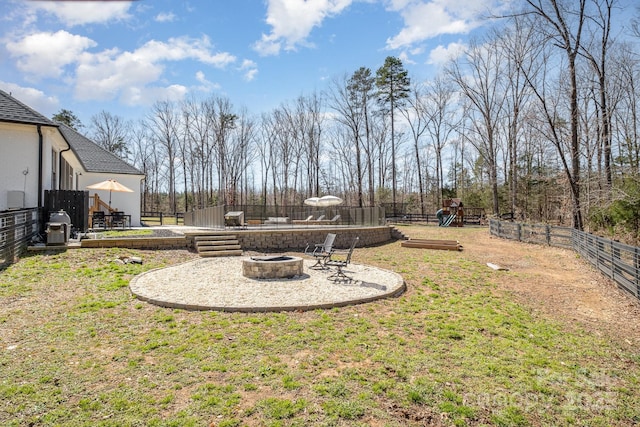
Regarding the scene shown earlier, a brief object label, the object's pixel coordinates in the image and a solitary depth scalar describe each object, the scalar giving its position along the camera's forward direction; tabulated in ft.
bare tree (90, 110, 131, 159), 139.44
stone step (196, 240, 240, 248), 40.00
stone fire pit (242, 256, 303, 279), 29.01
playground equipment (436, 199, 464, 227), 82.17
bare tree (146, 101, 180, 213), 134.62
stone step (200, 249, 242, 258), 38.34
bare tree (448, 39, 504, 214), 93.35
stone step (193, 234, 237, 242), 40.78
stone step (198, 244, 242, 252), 39.27
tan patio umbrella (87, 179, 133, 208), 46.22
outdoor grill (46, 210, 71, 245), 31.24
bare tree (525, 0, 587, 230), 50.54
